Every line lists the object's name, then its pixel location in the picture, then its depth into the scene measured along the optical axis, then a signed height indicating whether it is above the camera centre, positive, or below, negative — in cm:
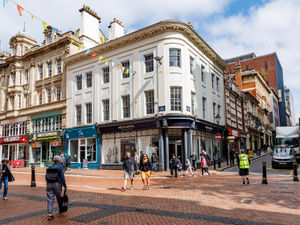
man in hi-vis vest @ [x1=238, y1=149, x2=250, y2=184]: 1195 -132
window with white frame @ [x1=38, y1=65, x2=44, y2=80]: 3134 +858
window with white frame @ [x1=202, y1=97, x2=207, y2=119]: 2499 +302
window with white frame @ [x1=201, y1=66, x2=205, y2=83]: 2558 +649
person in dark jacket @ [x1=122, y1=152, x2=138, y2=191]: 1128 -124
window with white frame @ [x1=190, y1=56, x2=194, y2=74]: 2316 +664
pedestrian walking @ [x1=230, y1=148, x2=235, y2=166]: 2407 -177
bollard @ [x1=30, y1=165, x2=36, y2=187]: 1290 -198
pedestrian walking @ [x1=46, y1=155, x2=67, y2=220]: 656 -109
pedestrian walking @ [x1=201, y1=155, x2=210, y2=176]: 1678 -173
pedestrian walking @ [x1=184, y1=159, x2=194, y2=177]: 1667 -199
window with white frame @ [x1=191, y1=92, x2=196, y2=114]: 2257 +328
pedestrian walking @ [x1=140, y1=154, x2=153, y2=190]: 1142 -136
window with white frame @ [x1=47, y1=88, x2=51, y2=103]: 3028 +539
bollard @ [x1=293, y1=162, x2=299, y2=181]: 1297 -191
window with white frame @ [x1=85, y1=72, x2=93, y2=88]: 2639 +627
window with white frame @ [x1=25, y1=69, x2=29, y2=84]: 3309 +849
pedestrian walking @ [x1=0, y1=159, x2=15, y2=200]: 941 -120
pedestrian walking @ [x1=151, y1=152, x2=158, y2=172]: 1947 -178
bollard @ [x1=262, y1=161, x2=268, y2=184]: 1205 -195
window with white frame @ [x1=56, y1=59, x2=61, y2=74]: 2959 +855
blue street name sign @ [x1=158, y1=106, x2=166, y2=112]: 2027 +241
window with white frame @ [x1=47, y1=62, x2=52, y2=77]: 3059 +862
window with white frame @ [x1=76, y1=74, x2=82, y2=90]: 2731 +626
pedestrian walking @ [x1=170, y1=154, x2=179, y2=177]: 1633 -159
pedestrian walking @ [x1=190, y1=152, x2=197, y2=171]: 1925 -166
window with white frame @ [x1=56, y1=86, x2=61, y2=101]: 2930 +544
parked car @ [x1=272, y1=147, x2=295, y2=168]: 1980 -176
